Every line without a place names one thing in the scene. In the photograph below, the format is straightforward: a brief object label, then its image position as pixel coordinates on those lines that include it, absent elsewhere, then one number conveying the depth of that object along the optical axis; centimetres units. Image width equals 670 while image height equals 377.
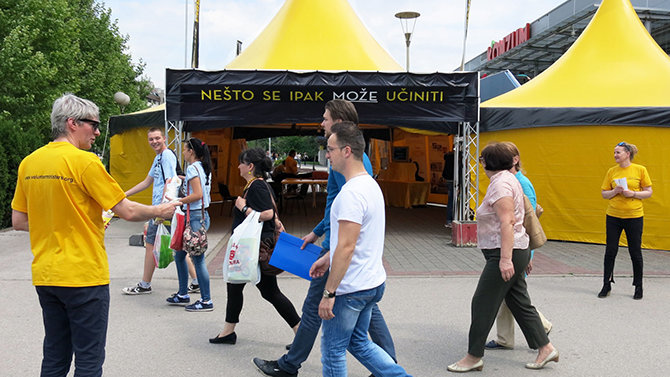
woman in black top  434
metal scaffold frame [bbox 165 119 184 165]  979
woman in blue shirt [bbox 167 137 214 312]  532
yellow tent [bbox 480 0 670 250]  955
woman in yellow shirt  611
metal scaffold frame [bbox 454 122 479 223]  1020
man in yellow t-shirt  276
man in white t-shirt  275
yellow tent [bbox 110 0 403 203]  1193
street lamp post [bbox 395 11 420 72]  1352
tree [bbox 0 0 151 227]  1198
